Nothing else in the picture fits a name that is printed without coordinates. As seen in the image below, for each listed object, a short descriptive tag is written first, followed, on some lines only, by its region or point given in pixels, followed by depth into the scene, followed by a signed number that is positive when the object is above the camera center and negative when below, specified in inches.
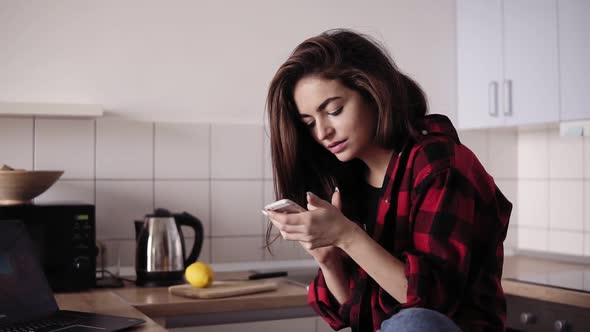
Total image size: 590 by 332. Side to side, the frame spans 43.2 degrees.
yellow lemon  85.8 -11.2
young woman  53.2 -1.3
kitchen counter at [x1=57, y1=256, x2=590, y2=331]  77.5 -13.2
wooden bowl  81.8 -0.5
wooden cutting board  82.0 -12.5
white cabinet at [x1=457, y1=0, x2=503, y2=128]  109.3 +17.9
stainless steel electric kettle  90.4 -8.7
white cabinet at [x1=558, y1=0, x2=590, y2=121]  95.2 +15.7
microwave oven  83.4 -6.9
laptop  59.5 -10.3
